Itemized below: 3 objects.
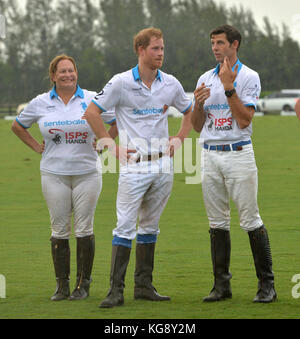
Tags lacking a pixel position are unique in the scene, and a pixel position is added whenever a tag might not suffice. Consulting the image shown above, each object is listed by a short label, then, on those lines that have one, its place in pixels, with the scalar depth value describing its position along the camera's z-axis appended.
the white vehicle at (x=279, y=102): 112.69
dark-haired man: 14.48
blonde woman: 15.43
